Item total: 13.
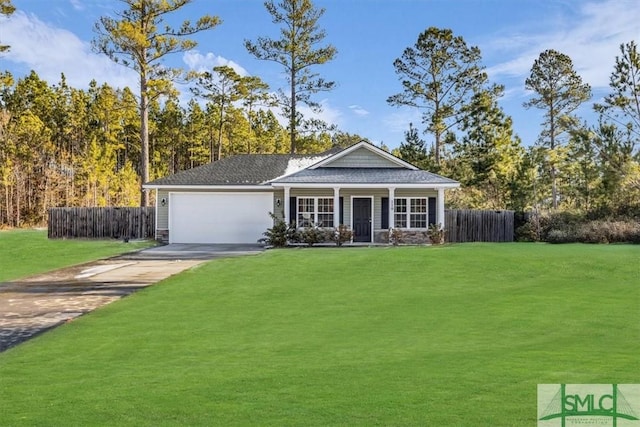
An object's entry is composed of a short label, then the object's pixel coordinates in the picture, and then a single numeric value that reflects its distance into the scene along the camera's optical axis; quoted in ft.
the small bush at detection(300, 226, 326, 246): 75.36
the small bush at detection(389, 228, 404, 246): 76.79
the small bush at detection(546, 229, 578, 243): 80.02
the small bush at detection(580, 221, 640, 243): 77.46
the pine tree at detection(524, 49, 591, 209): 128.47
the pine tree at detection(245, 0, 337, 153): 123.13
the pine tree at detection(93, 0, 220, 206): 97.60
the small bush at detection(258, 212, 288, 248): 74.69
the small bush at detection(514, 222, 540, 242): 85.20
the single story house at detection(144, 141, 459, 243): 78.89
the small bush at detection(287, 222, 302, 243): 75.31
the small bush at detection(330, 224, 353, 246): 75.36
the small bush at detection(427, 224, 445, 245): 77.66
